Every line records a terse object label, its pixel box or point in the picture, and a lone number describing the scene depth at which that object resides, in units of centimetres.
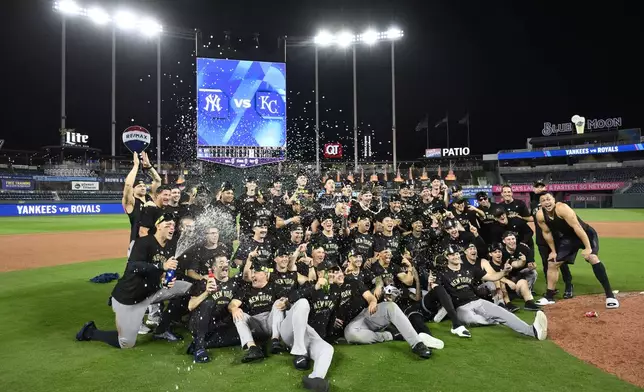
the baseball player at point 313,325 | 441
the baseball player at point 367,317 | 531
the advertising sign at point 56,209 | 3269
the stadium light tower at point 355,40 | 3722
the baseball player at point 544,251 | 791
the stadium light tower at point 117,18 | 3356
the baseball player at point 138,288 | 539
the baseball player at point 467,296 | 604
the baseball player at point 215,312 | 525
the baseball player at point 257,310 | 521
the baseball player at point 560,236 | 744
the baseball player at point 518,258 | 736
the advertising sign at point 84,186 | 4162
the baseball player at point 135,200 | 702
